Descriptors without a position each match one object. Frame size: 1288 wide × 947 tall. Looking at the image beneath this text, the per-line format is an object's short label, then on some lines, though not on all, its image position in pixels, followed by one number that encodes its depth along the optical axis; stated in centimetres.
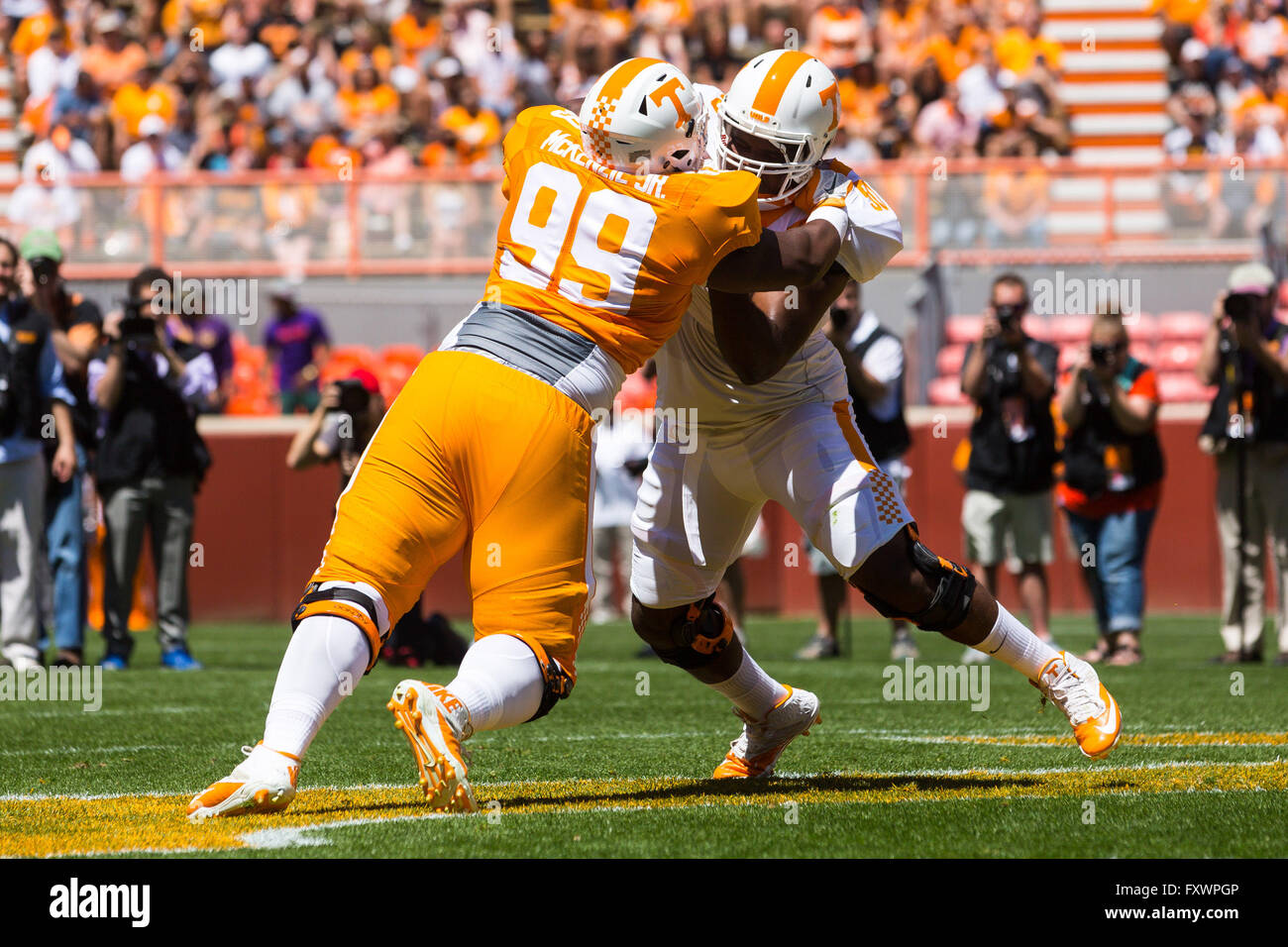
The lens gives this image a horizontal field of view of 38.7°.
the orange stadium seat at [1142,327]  1491
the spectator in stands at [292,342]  1474
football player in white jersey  488
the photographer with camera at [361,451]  960
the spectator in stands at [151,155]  1742
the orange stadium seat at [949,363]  1477
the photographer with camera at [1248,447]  992
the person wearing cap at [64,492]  971
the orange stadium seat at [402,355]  1506
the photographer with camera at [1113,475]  998
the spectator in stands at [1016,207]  1467
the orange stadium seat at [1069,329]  1533
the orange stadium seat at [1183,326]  1487
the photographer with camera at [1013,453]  1011
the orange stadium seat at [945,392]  1455
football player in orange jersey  432
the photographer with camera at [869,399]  1003
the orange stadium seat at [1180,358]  1488
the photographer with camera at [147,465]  984
